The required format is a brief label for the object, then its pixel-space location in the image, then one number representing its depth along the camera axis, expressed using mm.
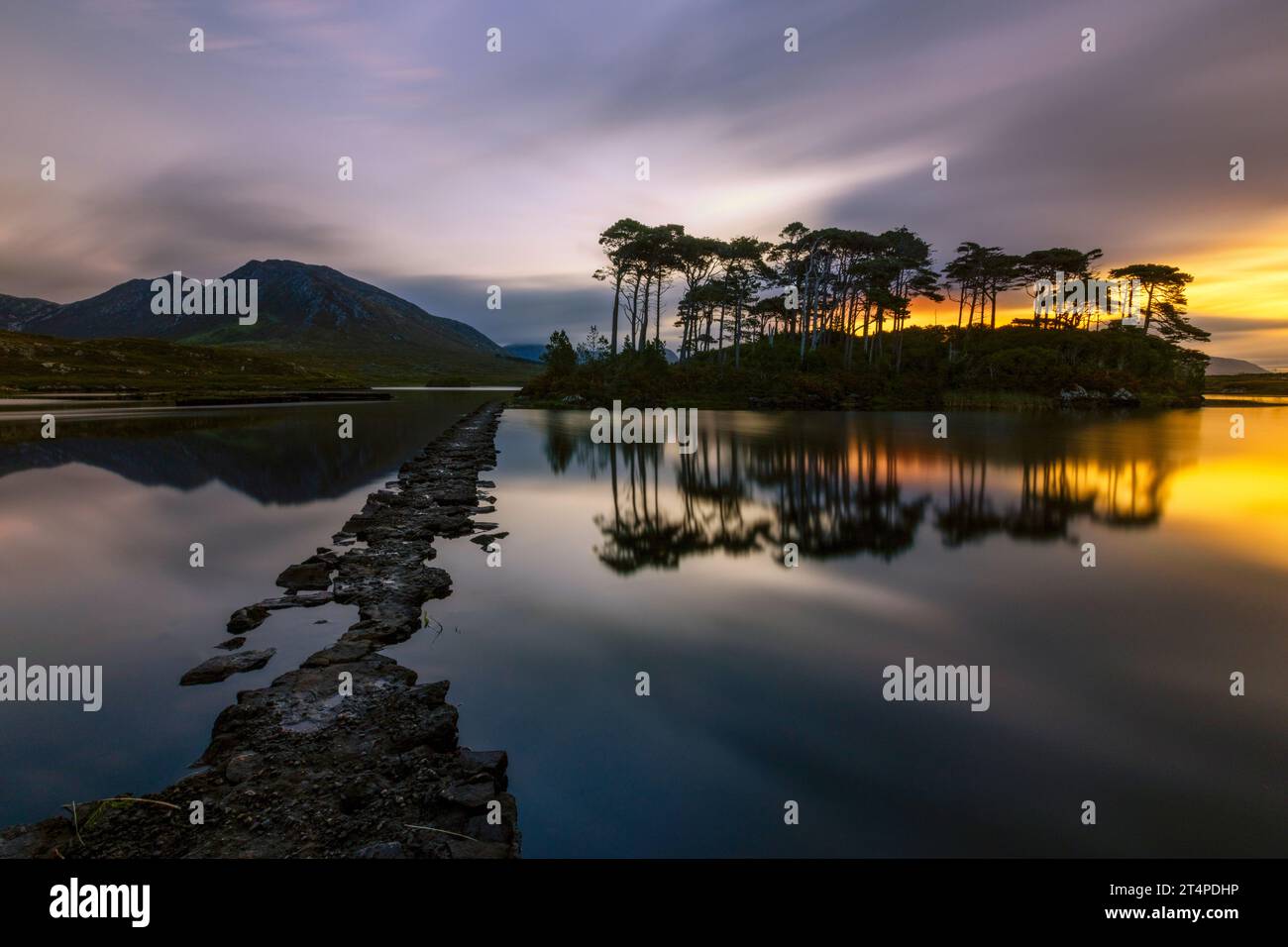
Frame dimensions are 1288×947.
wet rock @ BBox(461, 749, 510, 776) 5508
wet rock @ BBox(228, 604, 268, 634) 9406
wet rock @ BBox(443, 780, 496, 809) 4914
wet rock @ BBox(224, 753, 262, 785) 5371
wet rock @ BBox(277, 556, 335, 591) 11188
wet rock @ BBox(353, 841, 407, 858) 4223
